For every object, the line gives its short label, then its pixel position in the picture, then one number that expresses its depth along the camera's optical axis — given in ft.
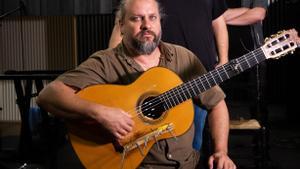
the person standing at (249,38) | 9.58
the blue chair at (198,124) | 6.73
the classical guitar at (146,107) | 5.84
